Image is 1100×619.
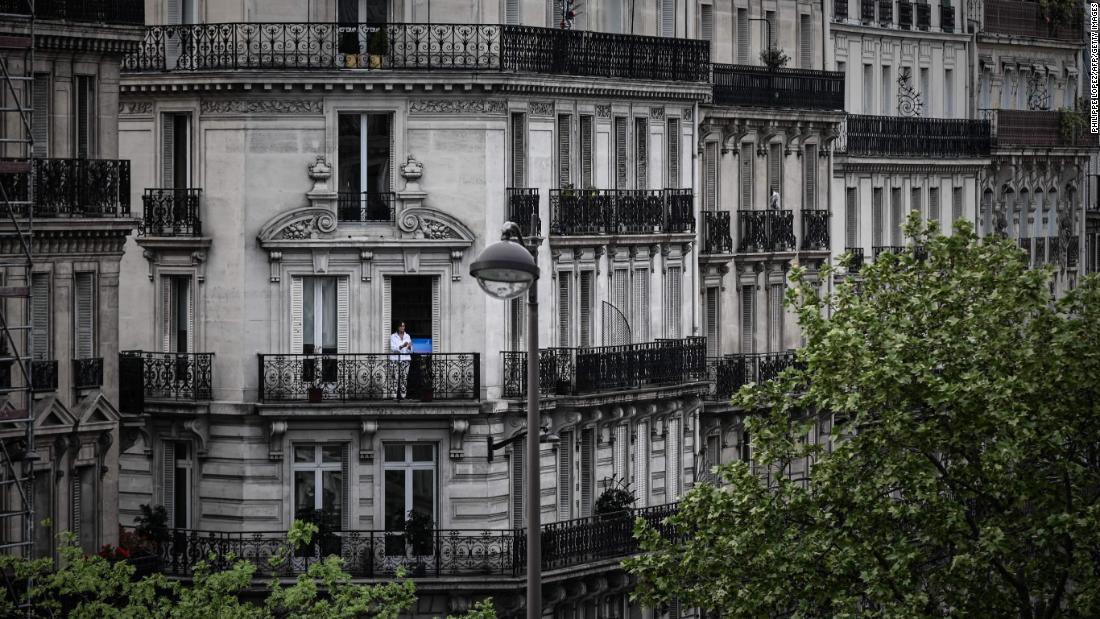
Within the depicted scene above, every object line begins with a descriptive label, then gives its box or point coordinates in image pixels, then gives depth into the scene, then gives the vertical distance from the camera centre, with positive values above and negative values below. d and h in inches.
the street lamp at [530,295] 2110.0 -7.9
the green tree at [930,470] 2726.4 -140.8
